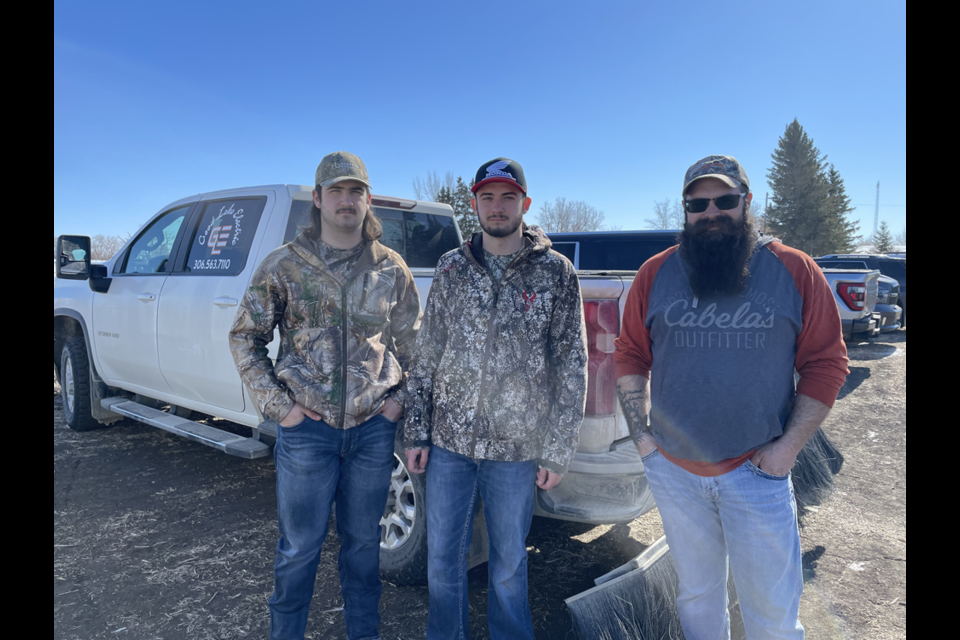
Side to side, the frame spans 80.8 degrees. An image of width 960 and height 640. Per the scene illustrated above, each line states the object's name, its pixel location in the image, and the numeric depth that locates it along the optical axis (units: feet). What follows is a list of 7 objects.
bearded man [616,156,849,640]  6.20
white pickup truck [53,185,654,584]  8.54
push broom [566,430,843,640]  7.87
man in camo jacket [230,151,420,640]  7.73
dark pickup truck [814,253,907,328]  56.08
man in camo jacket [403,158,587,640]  7.28
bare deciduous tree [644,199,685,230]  180.02
